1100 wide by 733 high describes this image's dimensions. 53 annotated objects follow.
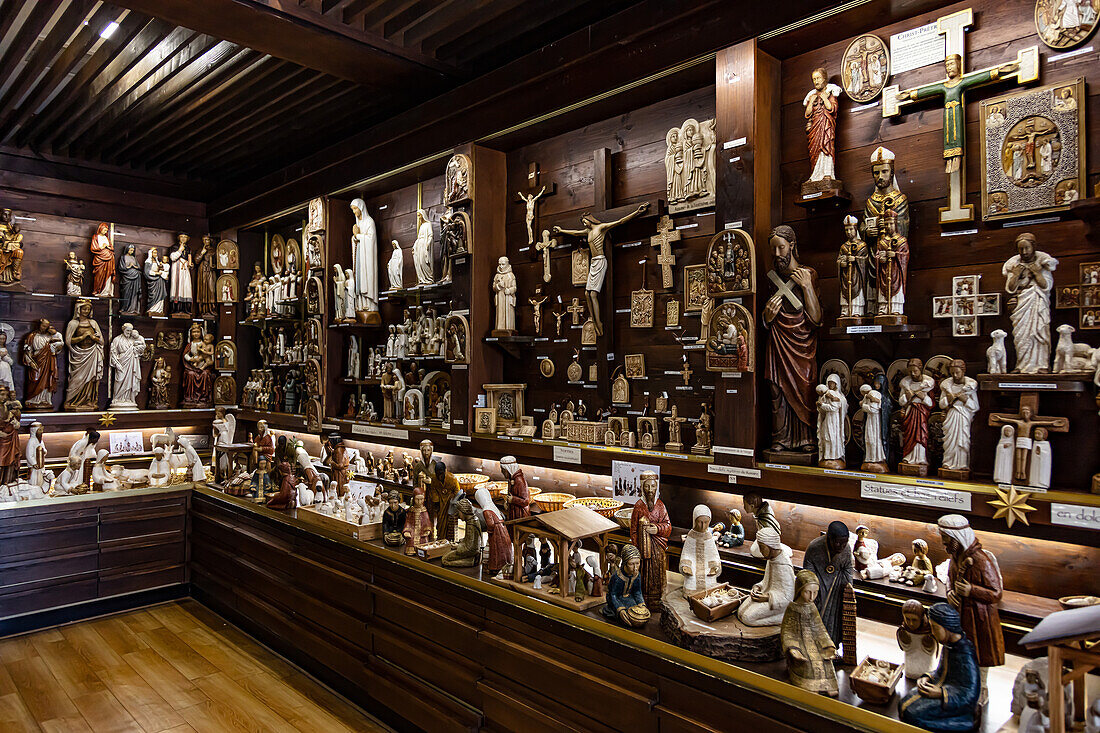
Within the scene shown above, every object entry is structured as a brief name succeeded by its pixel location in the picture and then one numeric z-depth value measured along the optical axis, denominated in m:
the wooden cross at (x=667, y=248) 4.00
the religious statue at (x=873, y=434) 2.98
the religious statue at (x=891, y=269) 2.96
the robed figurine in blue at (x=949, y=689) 1.91
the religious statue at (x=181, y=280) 8.05
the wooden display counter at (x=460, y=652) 2.33
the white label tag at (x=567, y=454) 4.20
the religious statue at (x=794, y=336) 3.19
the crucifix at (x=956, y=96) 2.87
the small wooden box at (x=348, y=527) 4.27
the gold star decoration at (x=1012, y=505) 2.54
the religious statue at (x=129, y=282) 7.73
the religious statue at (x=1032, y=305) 2.62
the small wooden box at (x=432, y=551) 3.77
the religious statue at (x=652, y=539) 2.89
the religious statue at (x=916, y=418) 2.88
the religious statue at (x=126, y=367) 7.59
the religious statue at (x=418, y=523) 3.94
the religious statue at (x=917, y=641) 2.12
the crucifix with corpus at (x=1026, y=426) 2.60
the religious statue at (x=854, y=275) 3.05
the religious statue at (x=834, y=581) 2.31
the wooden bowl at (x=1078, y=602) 2.35
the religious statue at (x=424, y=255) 5.53
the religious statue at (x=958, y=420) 2.77
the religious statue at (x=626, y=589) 2.69
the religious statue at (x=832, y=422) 3.07
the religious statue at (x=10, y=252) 6.76
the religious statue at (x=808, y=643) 2.15
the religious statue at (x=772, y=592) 2.43
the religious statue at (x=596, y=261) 4.27
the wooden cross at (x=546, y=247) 4.73
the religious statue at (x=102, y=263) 7.51
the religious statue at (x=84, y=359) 7.30
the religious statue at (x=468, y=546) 3.58
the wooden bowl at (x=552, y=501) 3.88
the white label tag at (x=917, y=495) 2.70
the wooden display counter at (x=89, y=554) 5.57
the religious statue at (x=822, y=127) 3.26
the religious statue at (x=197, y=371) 8.16
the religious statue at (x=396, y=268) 5.95
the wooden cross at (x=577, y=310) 4.52
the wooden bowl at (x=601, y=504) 3.75
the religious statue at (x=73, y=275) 7.30
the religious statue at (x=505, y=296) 4.91
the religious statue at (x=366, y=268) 6.18
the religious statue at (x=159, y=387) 7.95
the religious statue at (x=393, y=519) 4.15
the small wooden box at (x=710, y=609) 2.51
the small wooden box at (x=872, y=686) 2.04
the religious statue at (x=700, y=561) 2.80
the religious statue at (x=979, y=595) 2.09
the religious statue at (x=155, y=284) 7.88
